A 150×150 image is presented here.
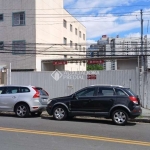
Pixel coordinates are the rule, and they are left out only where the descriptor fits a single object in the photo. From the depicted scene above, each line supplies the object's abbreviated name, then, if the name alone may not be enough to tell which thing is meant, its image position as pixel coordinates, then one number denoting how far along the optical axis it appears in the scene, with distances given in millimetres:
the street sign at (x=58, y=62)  30109
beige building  29047
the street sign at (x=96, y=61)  29269
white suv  13312
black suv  11211
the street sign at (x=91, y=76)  18223
